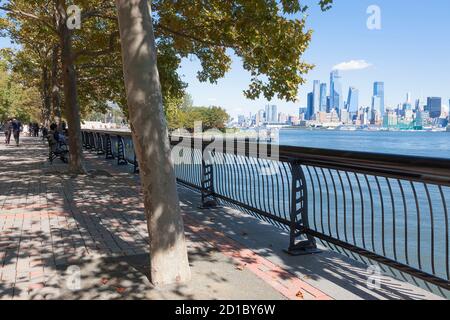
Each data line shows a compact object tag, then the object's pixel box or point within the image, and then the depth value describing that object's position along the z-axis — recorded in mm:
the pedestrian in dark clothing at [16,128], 34266
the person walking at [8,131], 36875
